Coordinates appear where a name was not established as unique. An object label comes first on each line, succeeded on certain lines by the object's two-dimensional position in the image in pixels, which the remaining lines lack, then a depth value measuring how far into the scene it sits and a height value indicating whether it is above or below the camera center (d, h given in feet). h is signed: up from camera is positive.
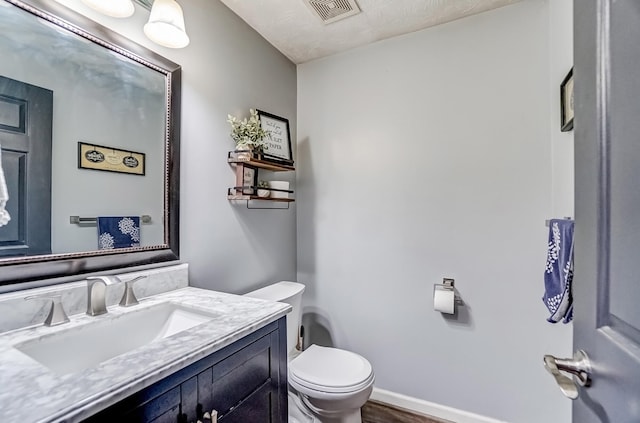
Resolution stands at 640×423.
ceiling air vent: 5.10 +3.66
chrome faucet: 3.13 -0.94
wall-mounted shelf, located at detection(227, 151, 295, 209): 5.13 +0.70
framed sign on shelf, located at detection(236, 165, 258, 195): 5.21 +0.55
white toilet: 4.50 -2.75
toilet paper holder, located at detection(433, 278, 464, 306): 5.55 -1.46
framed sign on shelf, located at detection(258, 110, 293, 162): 6.01 +1.62
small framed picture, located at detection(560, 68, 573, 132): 3.85 +1.52
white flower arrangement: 5.14 +1.38
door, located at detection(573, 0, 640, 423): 1.41 +0.02
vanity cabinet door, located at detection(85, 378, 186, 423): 1.84 -1.37
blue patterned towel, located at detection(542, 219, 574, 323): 3.14 -0.69
